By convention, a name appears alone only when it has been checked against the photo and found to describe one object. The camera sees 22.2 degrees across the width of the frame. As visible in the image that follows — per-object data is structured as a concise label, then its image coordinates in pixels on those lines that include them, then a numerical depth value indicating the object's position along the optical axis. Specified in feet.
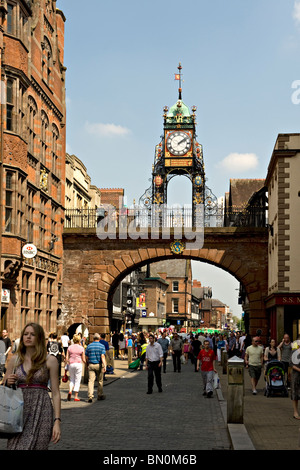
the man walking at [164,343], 106.60
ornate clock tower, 160.66
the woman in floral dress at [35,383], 22.67
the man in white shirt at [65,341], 95.40
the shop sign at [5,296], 91.03
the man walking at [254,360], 69.92
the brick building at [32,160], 92.32
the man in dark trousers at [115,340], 140.50
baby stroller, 66.13
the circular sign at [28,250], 94.07
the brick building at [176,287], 380.19
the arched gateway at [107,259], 132.05
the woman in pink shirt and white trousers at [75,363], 61.82
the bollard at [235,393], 44.16
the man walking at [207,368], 66.90
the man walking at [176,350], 104.27
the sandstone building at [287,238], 110.73
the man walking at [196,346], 119.85
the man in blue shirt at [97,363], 62.23
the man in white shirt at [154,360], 70.91
